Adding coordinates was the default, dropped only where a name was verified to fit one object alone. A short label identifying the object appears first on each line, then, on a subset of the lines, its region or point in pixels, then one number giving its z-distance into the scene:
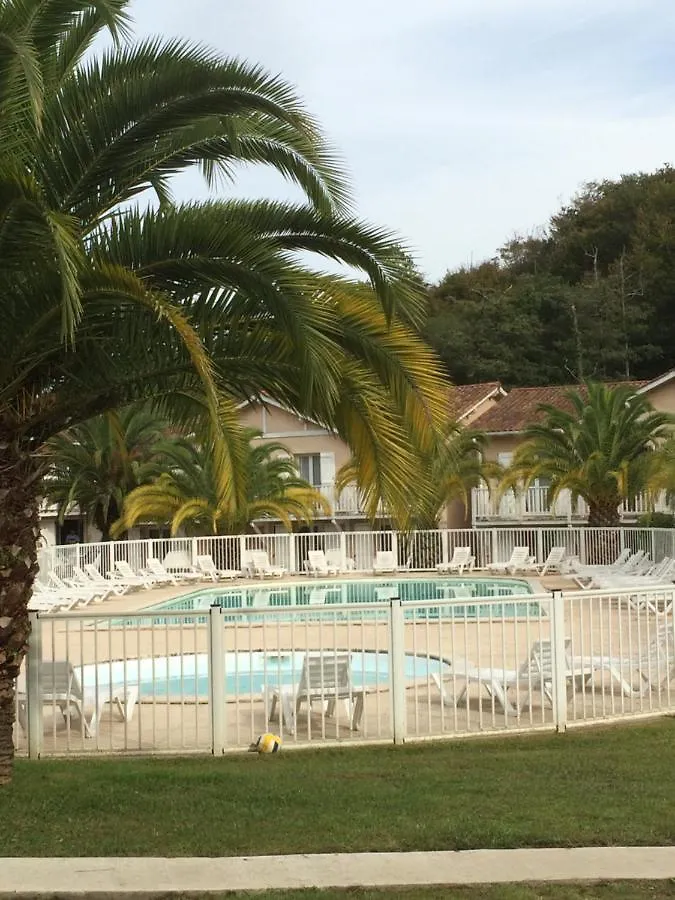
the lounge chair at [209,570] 31.45
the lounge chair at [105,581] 27.80
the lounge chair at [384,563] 33.59
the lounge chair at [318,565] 33.28
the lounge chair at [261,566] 32.25
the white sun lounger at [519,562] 31.70
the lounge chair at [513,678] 10.68
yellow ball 9.66
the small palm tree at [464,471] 35.03
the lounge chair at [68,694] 9.99
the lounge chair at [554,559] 31.45
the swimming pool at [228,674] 10.02
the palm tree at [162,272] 7.56
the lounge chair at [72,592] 24.03
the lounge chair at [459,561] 32.72
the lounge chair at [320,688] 10.20
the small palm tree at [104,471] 36.59
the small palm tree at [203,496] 34.19
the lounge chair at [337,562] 33.78
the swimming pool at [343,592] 26.89
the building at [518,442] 39.34
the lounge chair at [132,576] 28.89
